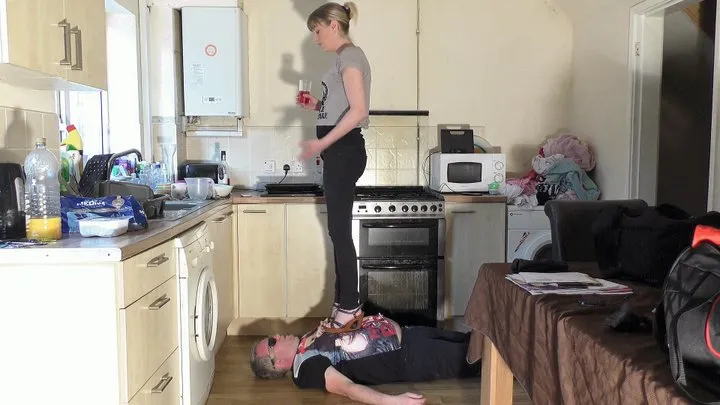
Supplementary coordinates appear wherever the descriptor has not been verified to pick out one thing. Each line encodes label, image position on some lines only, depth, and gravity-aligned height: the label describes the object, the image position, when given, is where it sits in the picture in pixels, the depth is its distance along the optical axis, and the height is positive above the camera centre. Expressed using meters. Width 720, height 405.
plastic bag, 1.84 -0.15
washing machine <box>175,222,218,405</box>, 2.20 -0.61
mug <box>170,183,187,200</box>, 3.23 -0.15
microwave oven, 3.86 -0.04
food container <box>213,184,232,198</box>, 3.45 -0.16
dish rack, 2.39 -0.04
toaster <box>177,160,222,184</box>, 3.90 -0.04
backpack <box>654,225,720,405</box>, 0.89 -0.25
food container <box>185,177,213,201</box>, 3.28 -0.14
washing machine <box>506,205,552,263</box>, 3.70 -0.42
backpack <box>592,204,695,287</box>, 1.55 -0.21
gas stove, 3.60 -0.27
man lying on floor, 2.80 -0.93
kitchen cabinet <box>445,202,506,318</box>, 3.71 -0.50
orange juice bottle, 1.71 -0.10
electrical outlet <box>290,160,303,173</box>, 4.25 -0.01
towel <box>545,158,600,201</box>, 3.85 -0.10
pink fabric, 3.99 +0.10
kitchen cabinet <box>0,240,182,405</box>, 1.56 -0.45
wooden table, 1.07 -0.42
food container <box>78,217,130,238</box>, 1.75 -0.19
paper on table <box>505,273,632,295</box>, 1.60 -0.35
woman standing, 2.84 +0.12
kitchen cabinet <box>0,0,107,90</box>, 1.68 +0.39
